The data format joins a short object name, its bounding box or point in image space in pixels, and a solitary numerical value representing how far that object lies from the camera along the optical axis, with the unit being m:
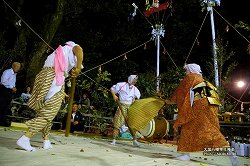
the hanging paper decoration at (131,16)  16.58
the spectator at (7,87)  8.94
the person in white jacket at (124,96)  7.74
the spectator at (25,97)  11.39
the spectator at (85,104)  12.84
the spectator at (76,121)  11.12
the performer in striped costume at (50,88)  4.44
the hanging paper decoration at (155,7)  15.34
